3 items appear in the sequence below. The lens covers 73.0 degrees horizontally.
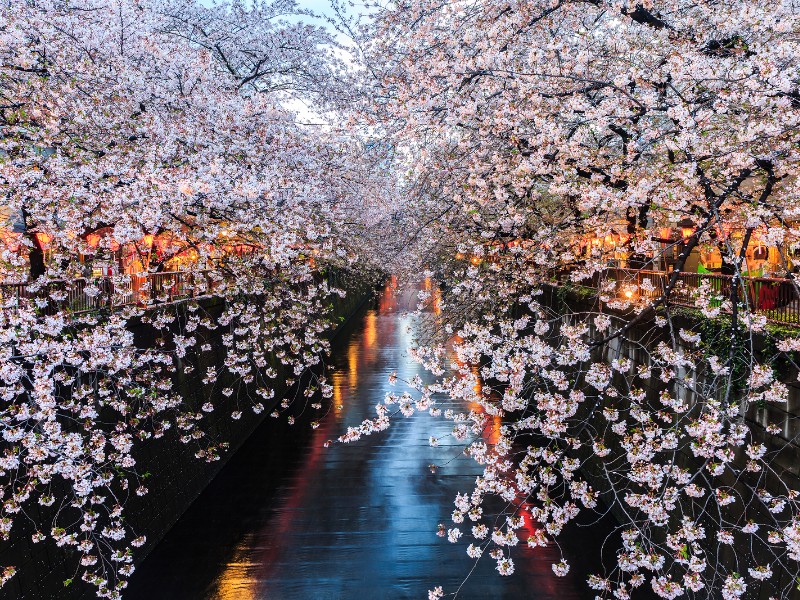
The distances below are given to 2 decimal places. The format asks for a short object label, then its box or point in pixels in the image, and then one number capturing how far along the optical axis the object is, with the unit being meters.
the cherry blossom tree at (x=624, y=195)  4.41
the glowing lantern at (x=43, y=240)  7.14
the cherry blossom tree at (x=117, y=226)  5.28
